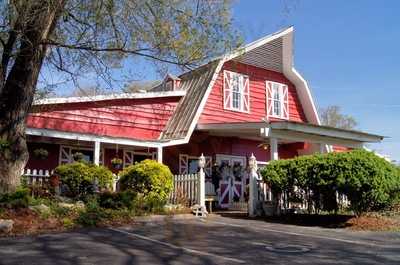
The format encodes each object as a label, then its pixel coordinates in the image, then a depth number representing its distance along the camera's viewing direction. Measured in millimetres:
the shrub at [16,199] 12188
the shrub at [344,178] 13406
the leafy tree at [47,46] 12531
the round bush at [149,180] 16250
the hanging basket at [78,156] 18609
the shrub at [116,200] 14211
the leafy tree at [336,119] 61544
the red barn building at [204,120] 18188
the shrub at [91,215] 12305
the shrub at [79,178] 15891
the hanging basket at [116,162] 19359
